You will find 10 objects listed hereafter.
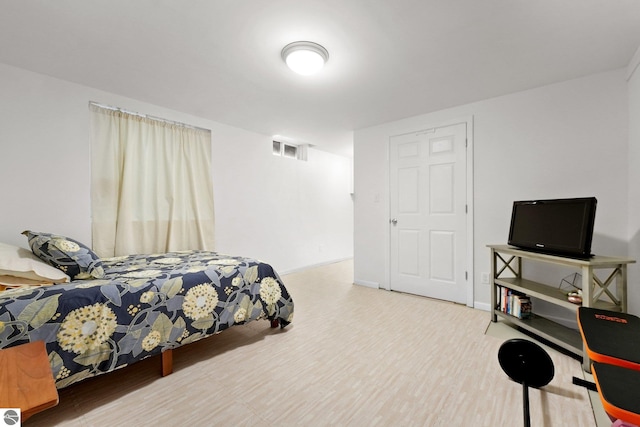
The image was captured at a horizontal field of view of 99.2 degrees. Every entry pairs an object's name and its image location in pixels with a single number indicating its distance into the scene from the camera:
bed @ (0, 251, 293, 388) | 1.44
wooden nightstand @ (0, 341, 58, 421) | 0.71
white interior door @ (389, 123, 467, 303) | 3.23
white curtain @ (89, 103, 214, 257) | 2.83
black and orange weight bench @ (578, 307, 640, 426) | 0.75
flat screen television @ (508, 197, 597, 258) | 2.00
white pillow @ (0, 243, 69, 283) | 1.61
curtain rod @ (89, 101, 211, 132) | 2.82
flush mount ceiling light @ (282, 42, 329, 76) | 2.05
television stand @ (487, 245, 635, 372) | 1.86
